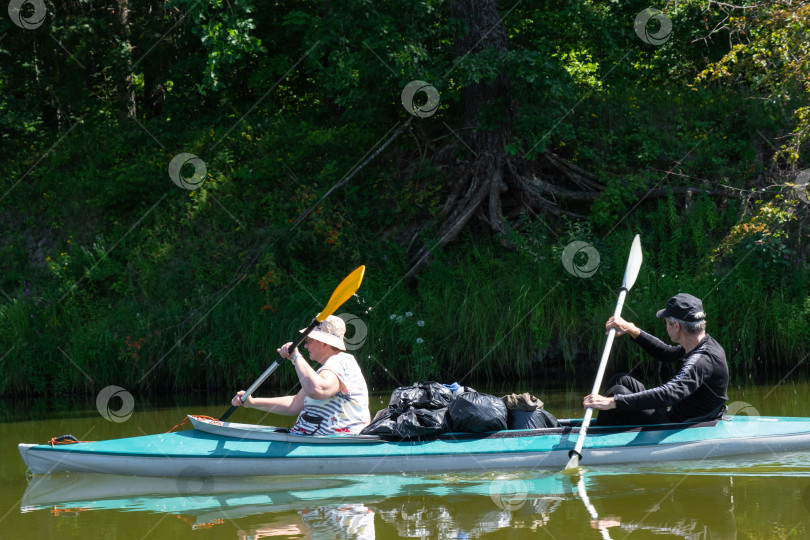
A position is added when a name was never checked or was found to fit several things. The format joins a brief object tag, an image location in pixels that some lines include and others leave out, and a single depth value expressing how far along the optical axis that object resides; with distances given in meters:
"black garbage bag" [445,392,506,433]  12.66
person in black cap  11.88
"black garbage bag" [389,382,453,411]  13.11
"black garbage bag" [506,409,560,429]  12.98
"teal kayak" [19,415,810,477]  12.59
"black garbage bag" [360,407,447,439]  12.80
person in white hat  12.22
